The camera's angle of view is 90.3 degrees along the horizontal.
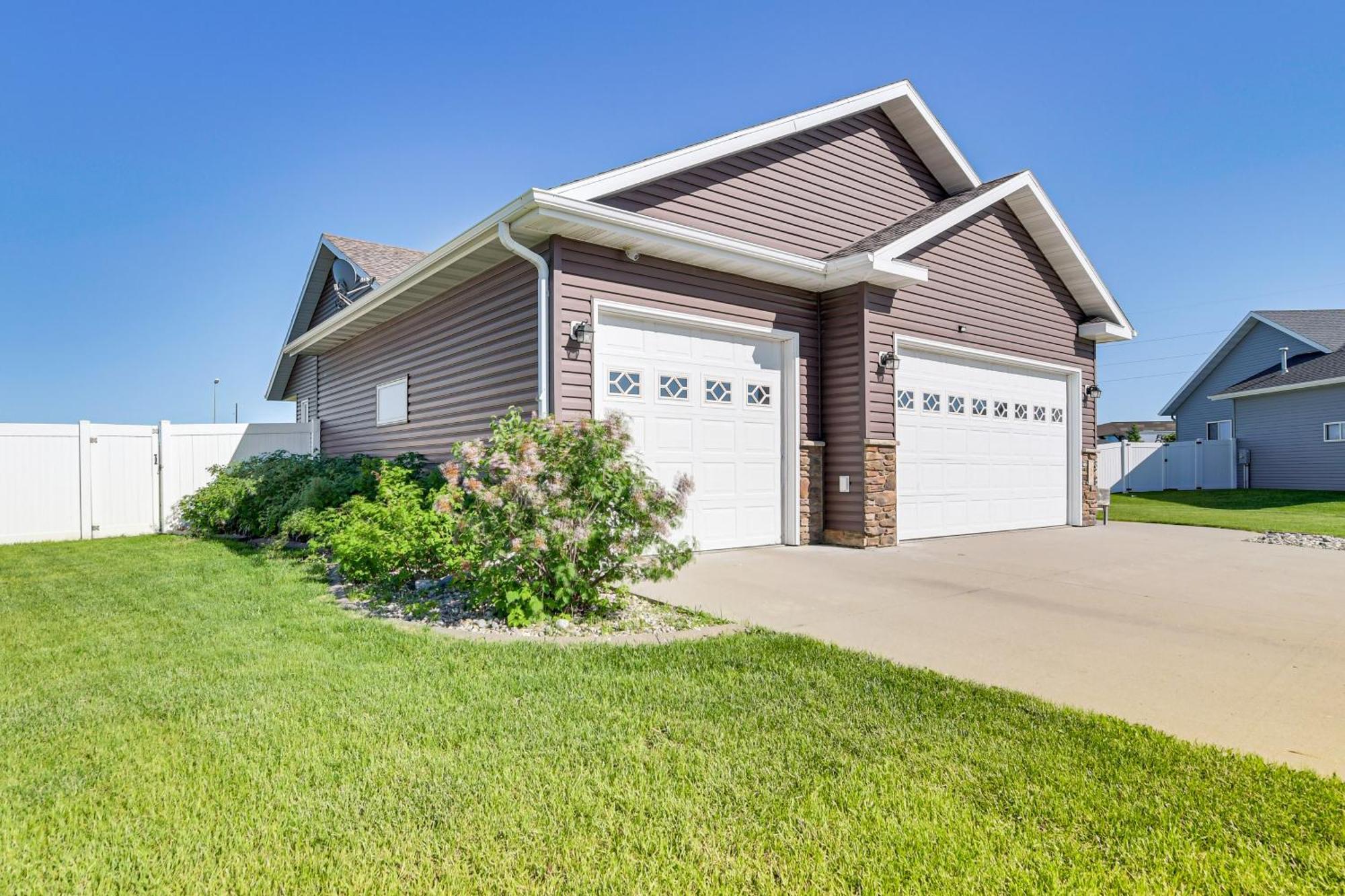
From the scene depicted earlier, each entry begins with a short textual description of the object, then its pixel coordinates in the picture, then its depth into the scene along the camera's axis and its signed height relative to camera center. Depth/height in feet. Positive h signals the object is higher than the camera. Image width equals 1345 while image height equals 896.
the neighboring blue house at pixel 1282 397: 61.46 +5.04
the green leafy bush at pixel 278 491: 27.27 -1.78
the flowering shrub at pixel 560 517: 14.58 -1.51
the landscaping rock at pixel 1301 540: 28.73 -4.21
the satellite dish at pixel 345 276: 40.16 +10.80
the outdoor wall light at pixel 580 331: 21.53 +3.83
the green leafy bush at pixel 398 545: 17.44 -2.53
